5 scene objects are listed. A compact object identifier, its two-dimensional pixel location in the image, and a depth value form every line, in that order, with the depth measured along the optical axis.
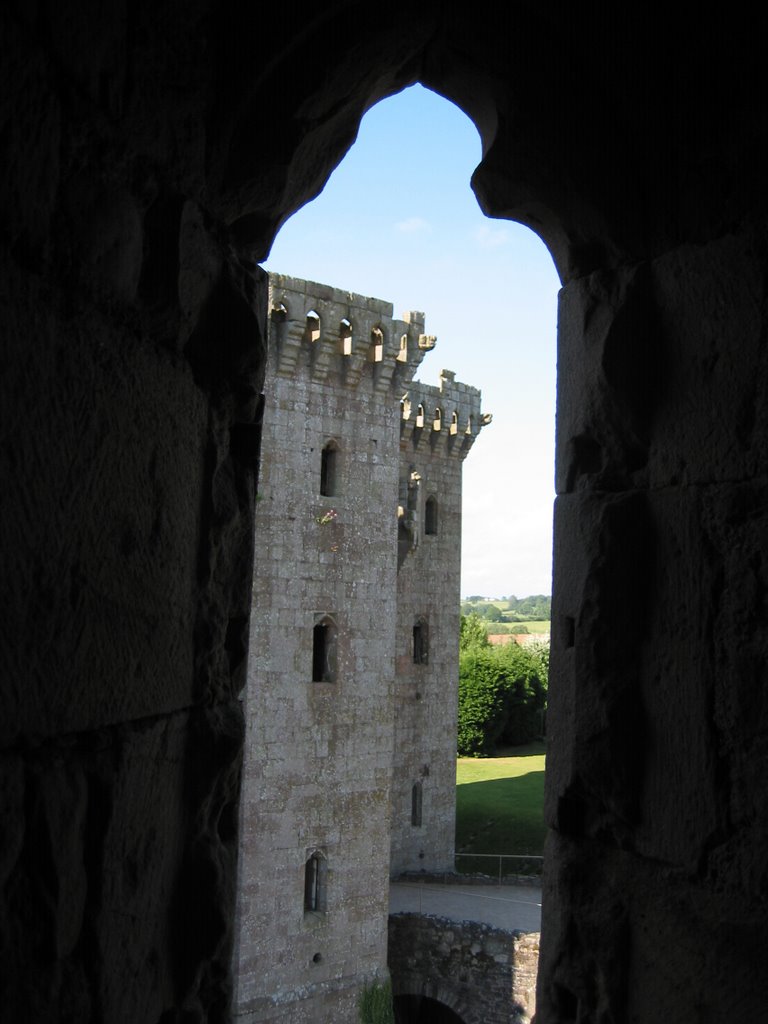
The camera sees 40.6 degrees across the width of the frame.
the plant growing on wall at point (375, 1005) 14.70
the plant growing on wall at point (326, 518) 15.09
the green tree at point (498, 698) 31.59
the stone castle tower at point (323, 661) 13.98
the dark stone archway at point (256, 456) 1.57
